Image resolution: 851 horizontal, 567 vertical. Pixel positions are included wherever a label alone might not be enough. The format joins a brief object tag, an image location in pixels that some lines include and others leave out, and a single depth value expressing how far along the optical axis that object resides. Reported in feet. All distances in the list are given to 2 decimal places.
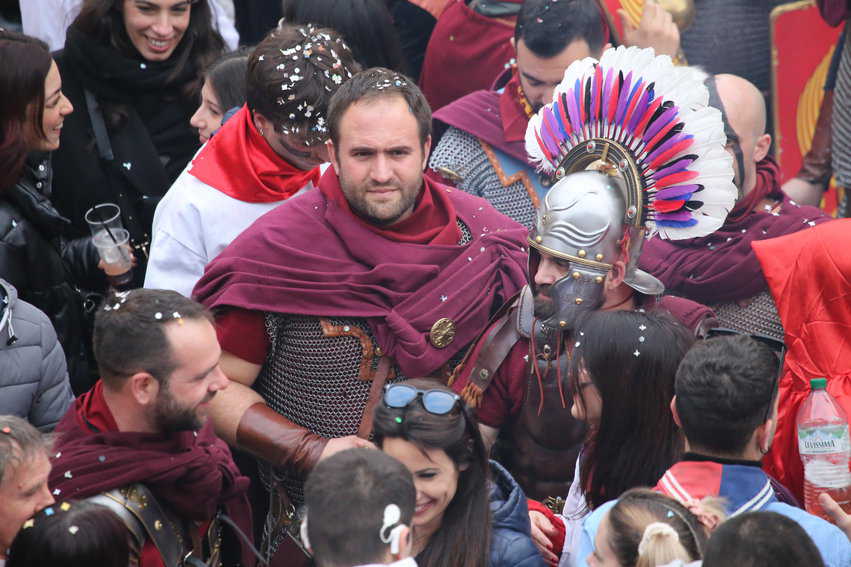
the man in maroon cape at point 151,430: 23.39
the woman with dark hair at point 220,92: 36.17
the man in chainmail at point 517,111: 36.52
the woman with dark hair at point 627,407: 25.32
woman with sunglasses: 24.25
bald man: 31.22
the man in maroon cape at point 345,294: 28.30
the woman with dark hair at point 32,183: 31.40
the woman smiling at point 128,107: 36.50
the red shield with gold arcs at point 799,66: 47.47
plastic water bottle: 25.68
